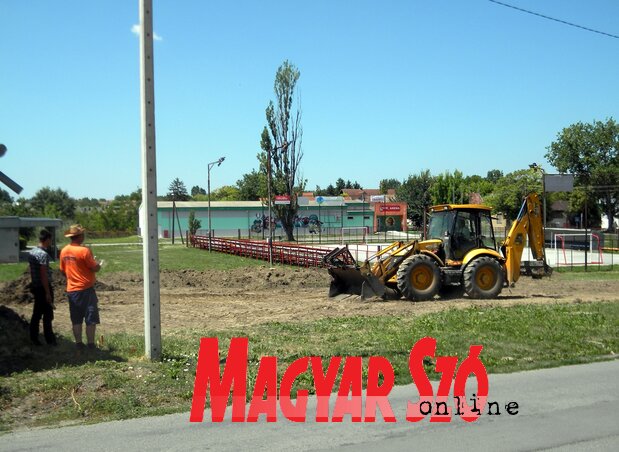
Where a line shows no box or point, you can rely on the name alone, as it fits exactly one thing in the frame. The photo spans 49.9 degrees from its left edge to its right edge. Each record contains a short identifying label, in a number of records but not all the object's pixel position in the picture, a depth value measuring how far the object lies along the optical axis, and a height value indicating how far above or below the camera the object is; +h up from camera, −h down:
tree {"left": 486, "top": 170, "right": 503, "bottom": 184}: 174.45 +12.18
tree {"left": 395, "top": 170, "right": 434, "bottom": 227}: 87.94 +4.45
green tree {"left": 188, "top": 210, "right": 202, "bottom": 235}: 63.47 +0.18
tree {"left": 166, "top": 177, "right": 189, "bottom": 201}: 145.00 +7.97
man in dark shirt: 9.34 -0.84
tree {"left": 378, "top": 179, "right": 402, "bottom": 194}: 158.06 +9.62
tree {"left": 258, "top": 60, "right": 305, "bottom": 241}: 67.88 +7.78
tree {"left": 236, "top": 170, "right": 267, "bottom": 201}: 120.06 +6.99
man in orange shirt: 9.13 -0.70
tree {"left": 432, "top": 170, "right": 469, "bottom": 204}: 90.25 +4.45
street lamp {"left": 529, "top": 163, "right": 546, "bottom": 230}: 28.06 +1.59
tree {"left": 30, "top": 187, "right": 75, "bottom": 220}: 62.76 +2.86
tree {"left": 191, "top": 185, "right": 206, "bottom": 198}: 194.95 +10.35
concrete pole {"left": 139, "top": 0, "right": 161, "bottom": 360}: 8.72 +0.57
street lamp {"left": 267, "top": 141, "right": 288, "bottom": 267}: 32.62 -1.28
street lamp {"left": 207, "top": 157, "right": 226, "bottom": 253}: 47.72 +4.55
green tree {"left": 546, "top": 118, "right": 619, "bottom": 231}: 80.19 +7.30
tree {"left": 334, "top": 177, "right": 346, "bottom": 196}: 171.68 +10.12
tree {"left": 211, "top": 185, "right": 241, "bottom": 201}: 142.51 +7.19
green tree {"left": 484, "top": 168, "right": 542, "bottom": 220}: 82.06 +3.68
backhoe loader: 17.17 -1.07
